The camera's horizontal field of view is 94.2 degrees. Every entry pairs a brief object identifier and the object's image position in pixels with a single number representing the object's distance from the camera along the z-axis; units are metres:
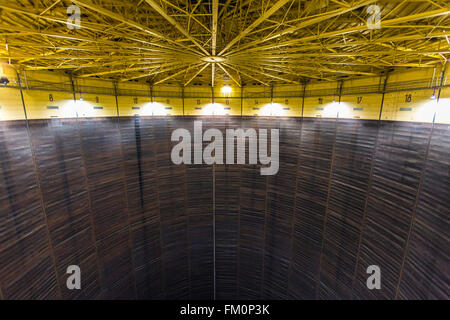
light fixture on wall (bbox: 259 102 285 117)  18.48
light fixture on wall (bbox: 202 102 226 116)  19.86
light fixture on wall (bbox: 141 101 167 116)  18.00
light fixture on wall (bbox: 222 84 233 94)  19.60
